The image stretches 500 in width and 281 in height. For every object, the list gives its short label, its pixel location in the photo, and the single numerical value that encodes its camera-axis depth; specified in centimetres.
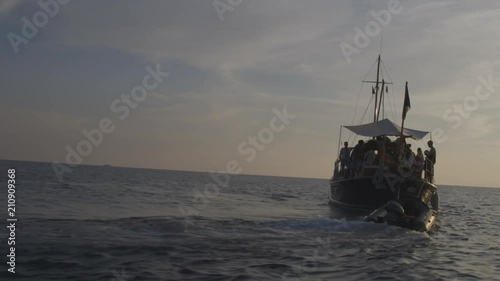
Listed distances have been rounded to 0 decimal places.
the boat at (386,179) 1962
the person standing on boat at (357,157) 2586
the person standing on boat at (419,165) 2341
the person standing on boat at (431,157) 2552
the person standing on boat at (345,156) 2722
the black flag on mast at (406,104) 2233
